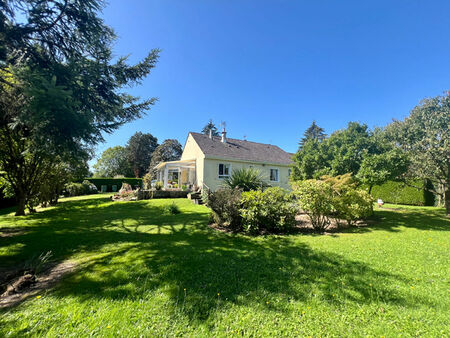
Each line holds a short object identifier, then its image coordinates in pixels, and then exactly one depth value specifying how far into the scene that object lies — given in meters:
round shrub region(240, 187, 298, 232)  7.03
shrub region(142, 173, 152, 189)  20.99
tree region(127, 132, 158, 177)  46.91
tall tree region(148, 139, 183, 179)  39.66
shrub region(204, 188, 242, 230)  7.42
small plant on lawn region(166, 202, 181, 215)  10.58
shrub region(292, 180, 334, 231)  7.32
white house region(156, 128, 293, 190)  17.56
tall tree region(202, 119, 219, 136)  47.97
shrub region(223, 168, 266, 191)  10.28
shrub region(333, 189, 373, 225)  7.75
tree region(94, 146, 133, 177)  46.78
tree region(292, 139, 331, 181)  10.60
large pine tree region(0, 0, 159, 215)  4.79
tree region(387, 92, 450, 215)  8.93
